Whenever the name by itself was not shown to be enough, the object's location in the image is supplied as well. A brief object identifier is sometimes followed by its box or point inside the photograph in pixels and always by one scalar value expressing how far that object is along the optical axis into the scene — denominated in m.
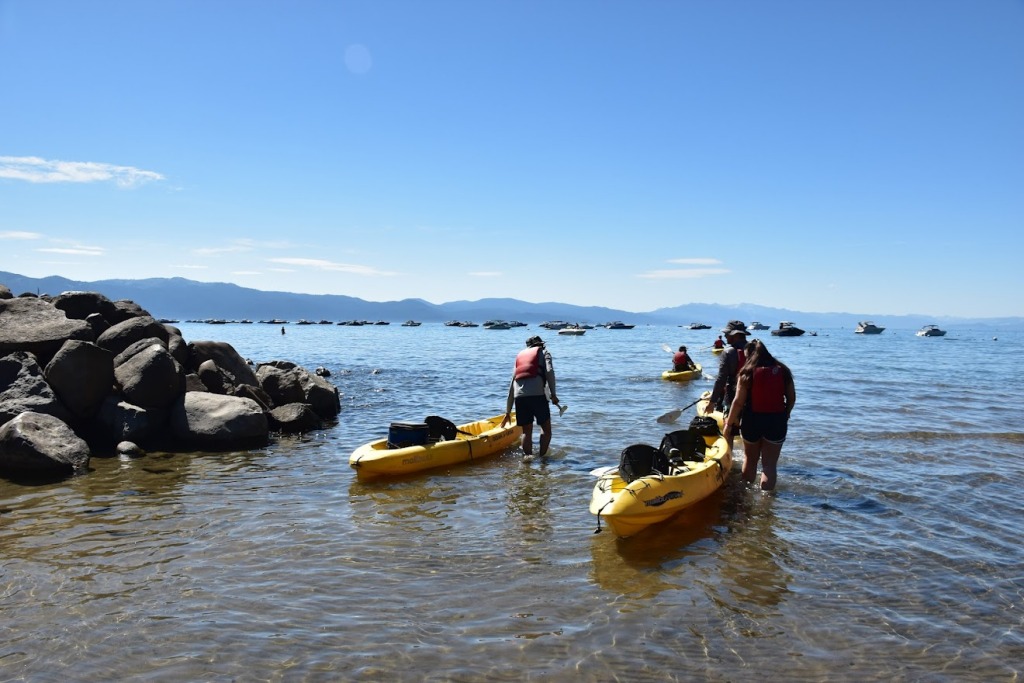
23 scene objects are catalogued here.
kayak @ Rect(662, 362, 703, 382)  29.27
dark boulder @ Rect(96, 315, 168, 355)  14.55
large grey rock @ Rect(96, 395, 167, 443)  12.41
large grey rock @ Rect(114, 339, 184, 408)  12.76
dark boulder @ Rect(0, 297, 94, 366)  12.72
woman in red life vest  8.94
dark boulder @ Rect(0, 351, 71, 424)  11.21
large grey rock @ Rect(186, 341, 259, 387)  16.25
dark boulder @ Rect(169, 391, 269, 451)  12.80
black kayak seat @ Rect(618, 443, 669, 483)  8.48
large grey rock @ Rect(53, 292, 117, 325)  15.83
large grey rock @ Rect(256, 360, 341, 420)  17.59
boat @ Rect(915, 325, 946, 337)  115.46
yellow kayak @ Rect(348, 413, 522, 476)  10.54
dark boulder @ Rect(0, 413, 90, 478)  9.91
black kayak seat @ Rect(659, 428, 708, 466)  9.73
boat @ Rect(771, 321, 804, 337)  109.44
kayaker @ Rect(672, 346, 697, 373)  29.84
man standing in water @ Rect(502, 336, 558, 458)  12.12
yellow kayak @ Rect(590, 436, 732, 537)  7.42
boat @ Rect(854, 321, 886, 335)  126.95
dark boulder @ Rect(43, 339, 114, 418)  12.02
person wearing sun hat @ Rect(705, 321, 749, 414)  9.92
